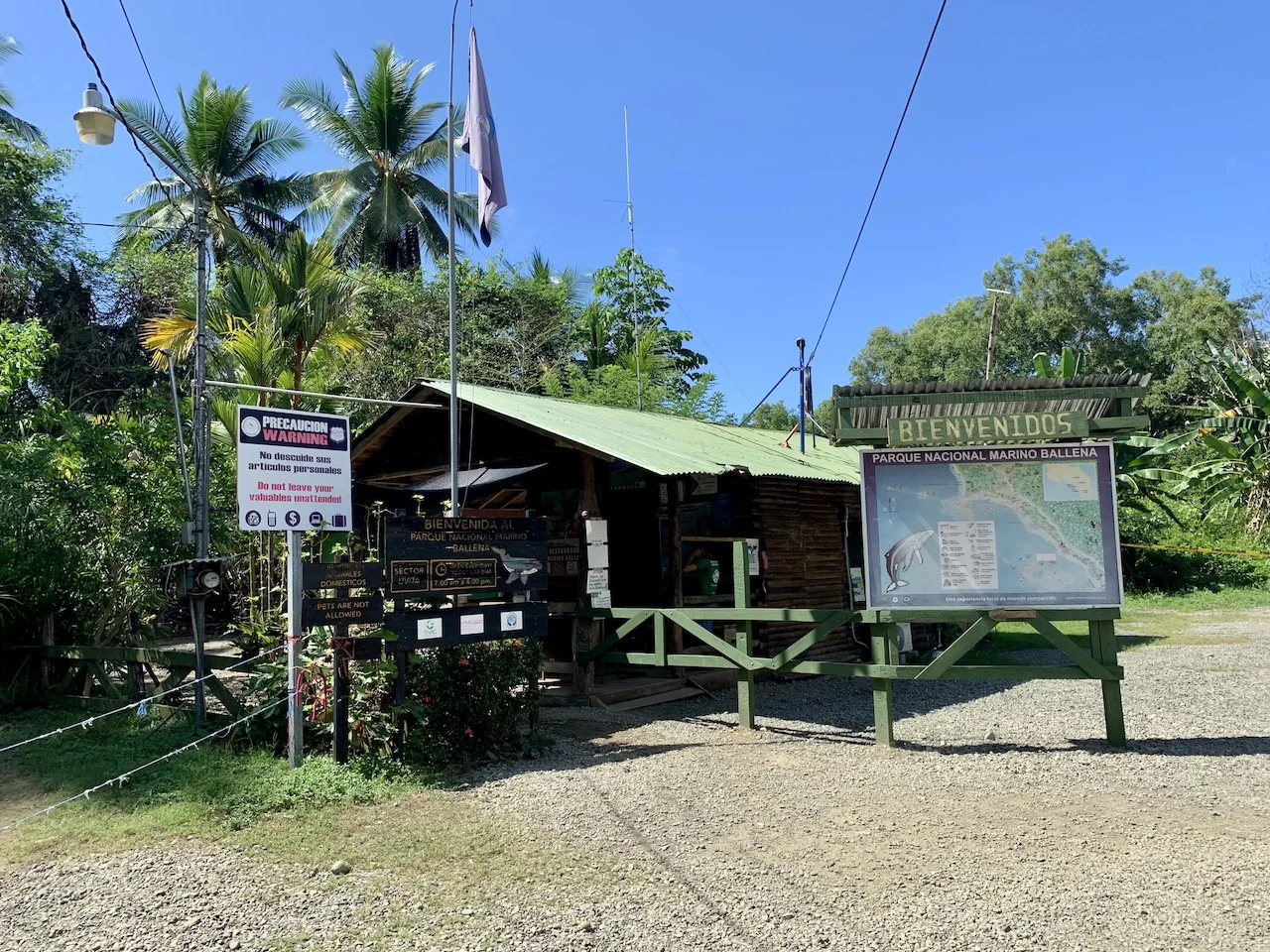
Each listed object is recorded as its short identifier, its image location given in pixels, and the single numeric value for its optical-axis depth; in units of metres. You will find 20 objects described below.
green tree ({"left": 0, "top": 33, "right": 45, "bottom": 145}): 20.45
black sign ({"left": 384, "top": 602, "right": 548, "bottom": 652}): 6.39
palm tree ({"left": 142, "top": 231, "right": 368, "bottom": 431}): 13.73
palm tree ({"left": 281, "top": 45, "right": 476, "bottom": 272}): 28.80
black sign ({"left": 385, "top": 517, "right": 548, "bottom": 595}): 6.55
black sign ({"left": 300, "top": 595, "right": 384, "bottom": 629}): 6.04
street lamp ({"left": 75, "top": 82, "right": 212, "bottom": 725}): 7.12
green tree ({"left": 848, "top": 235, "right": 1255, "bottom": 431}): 32.22
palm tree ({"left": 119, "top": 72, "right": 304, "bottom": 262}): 24.30
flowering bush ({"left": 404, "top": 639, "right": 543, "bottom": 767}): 6.50
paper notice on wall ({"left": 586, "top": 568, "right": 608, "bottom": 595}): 9.10
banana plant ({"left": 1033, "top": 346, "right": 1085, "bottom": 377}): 19.58
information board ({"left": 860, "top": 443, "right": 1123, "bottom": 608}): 6.92
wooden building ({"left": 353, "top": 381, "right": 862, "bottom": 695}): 9.55
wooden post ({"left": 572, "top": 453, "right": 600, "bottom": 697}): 9.38
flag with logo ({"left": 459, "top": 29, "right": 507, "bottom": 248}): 8.11
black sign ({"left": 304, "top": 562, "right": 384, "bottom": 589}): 6.14
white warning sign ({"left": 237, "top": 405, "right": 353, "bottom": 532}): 6.00
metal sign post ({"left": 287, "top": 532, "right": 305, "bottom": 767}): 6.07
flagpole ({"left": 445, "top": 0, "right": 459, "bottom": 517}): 7.49
